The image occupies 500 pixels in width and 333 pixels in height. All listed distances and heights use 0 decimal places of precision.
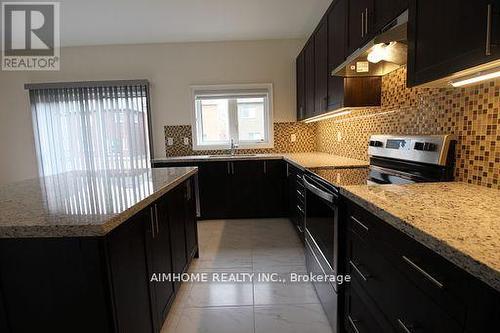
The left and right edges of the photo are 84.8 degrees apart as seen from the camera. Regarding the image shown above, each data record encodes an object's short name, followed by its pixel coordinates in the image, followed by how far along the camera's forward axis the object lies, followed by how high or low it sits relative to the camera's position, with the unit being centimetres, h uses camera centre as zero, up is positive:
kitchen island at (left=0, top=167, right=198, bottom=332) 97 -45
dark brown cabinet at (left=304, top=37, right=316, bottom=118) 307 +66
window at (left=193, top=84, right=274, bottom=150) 401 +33
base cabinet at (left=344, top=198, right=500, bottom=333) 63 -46
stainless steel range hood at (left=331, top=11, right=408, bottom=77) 134 +47
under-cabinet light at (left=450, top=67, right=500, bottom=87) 96 +20
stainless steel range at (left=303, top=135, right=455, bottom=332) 144 -27
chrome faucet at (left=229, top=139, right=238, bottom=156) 400 -14
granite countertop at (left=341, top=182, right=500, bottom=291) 60 -26
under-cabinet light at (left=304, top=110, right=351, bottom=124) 261 +22
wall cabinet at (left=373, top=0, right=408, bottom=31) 135 +65
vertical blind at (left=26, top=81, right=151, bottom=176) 394 +27
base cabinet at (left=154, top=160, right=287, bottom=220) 360 -67
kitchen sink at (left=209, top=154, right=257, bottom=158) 371 -24
